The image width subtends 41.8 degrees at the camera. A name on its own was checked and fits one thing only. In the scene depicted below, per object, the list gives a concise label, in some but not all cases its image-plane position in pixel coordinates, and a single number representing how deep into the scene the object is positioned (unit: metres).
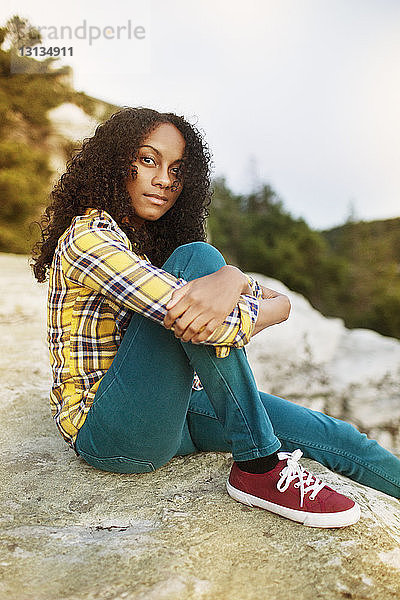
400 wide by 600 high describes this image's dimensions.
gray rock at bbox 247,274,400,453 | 4.71
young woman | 1.35
